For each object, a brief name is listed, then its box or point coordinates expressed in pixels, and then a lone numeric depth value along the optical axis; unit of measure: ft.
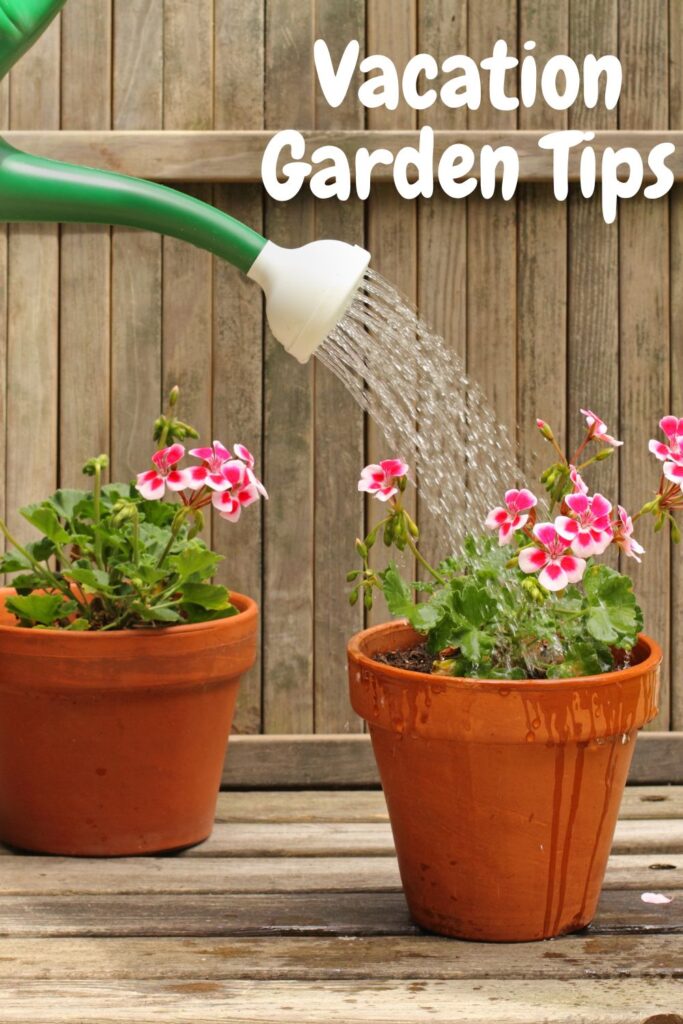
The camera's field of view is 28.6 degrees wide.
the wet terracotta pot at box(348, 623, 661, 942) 5.75
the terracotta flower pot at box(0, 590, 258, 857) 6.83
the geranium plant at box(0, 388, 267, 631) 6.68
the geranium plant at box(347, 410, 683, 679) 5.80
